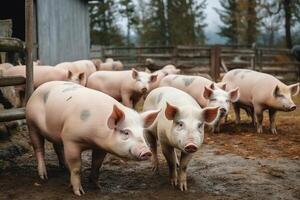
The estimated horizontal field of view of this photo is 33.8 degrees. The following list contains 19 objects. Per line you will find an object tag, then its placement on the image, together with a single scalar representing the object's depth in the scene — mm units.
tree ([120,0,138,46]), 43500
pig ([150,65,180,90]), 10788
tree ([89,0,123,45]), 40406
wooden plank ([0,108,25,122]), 6062
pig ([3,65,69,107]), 8281
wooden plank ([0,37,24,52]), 5876
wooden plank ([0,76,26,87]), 6105
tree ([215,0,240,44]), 39656
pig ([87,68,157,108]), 9805
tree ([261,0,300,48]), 24900
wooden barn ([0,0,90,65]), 13188
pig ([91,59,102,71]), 15295
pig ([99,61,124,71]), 16469
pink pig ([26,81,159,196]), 4270
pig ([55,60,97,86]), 9734
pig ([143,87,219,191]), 4520
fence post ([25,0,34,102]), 6359
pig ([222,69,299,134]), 8258
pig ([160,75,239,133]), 7652
